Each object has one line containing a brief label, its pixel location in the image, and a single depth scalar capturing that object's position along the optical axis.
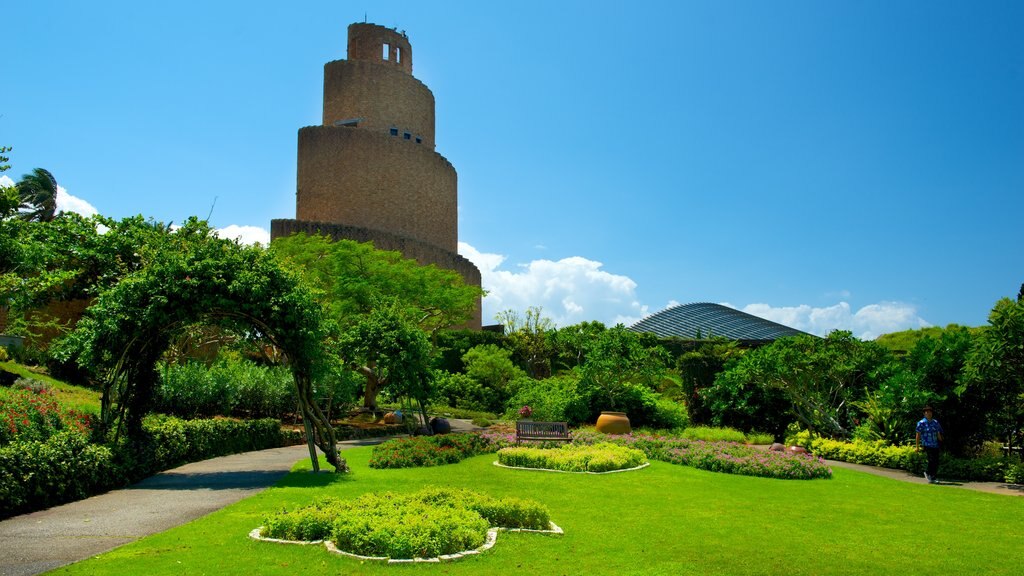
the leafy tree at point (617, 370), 22.14
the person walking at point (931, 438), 13.06
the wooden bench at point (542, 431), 17.50
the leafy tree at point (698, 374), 23.73
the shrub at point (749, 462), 13.14
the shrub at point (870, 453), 14.69
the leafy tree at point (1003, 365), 12.55
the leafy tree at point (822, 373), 18.47
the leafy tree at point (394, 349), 18.33
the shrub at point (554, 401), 22.30
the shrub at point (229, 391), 17.73
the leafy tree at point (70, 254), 14.76
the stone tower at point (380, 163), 46.72
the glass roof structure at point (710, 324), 58.00
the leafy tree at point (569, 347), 34.09
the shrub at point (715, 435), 19.75
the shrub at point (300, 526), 7.18
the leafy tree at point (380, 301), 18.47
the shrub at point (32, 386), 18.53
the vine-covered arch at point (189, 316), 12.16
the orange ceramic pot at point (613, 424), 19.39
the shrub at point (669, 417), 22.03
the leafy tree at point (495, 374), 30.64
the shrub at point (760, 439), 19.30
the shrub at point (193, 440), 12.55
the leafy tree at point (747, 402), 20.23
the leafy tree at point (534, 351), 35.47
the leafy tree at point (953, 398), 14.61
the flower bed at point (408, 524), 6.55
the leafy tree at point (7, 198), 16.66
